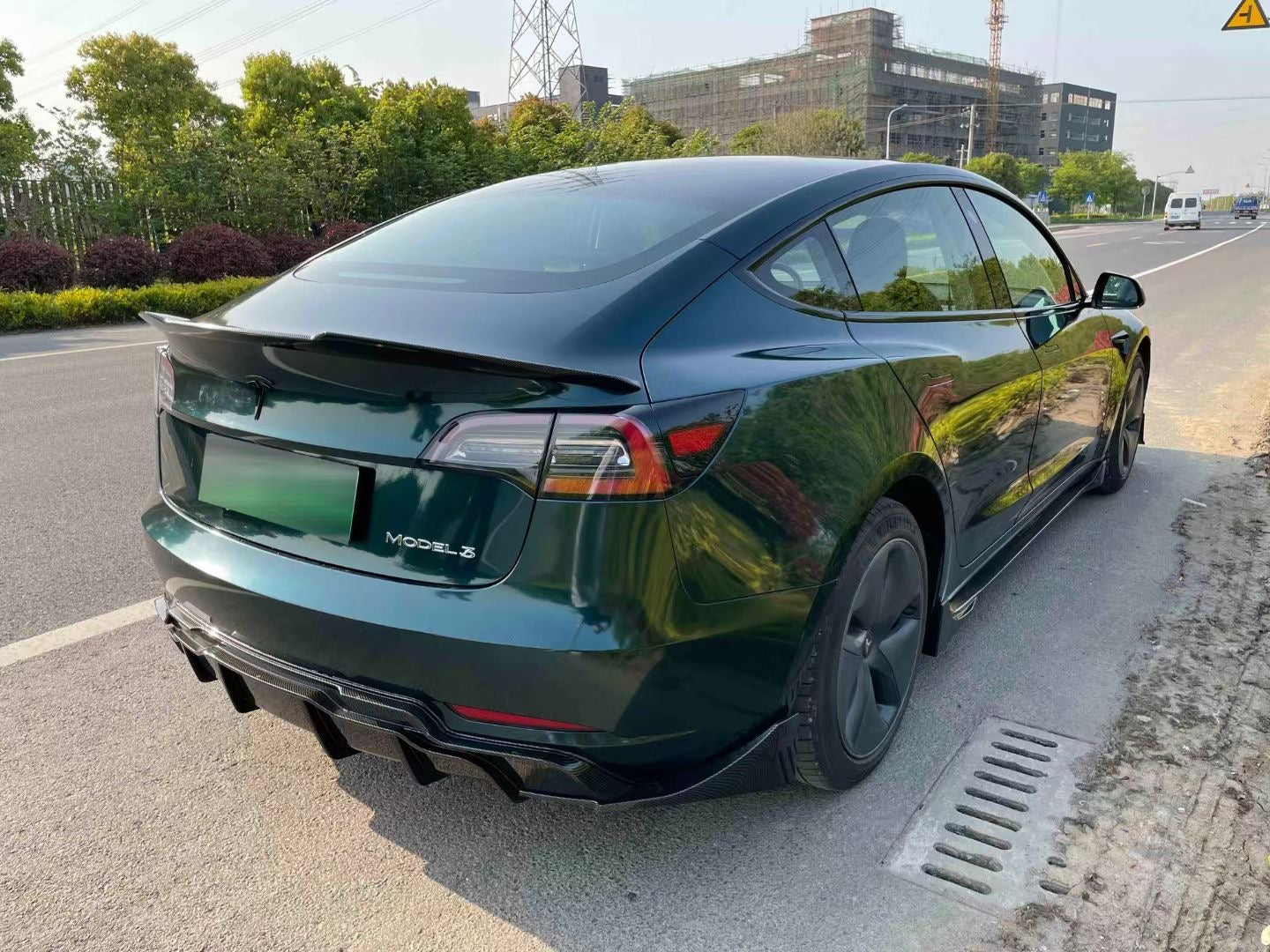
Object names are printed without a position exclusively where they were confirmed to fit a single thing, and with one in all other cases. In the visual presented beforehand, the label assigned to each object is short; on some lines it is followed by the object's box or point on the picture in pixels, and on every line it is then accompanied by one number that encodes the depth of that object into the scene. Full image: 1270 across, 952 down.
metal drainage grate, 2.17
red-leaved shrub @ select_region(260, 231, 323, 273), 19.50
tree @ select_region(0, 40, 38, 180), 18.27
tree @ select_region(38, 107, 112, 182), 19.06
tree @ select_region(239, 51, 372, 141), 33.06
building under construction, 118.00
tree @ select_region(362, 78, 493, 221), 25.47
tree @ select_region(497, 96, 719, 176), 29.67
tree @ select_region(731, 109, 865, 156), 58.09
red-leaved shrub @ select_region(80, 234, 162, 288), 16.34
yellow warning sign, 11.88
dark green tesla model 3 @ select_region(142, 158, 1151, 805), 1.77
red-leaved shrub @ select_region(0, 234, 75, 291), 15.12
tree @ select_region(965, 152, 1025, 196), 81.94
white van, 53.69
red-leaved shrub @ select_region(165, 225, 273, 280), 17.50
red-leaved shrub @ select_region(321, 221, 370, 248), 21.45
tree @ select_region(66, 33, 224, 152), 37.66
